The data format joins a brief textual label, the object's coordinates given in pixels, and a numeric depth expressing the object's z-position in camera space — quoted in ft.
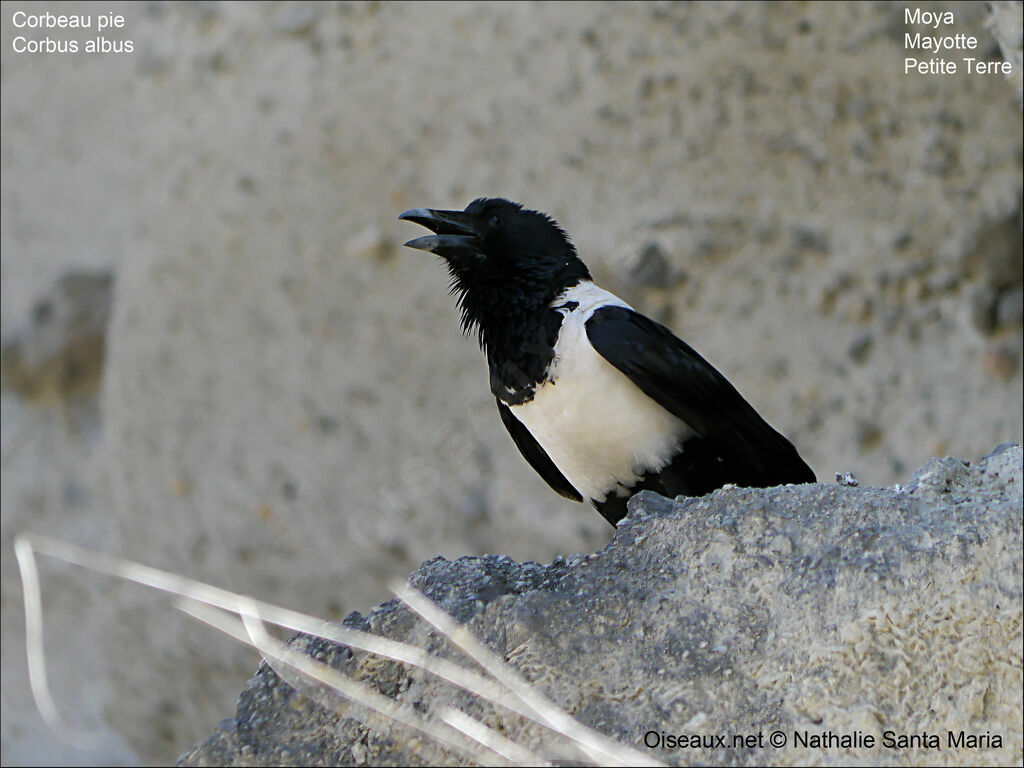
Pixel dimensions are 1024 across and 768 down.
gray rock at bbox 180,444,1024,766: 31.76
